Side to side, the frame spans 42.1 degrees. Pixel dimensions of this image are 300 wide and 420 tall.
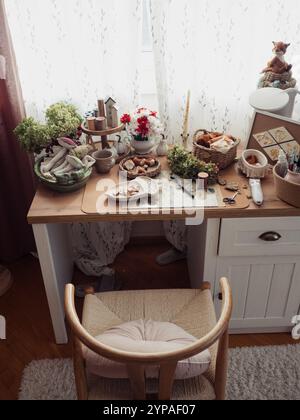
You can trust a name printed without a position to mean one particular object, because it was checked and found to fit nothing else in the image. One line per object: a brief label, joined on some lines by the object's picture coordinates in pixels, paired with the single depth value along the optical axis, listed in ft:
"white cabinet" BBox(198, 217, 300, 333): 4.75
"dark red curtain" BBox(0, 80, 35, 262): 5.71
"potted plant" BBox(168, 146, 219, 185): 5.02
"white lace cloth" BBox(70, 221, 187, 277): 6.78
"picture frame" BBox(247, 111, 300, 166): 4.97
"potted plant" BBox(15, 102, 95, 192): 4.85
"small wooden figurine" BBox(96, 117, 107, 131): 5.14
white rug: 5.10
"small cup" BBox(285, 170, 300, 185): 4.52
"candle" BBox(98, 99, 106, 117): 5.16
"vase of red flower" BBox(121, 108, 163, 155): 5.26
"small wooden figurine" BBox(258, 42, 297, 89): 5.02
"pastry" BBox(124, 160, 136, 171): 5.23
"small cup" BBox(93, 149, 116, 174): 5.21
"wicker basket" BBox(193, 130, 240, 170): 5.15
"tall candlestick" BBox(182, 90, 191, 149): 5.34
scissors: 4.68
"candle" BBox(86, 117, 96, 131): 5.16
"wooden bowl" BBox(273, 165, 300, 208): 4.43
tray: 5.10
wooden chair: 2.98
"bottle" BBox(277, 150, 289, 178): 4.73
